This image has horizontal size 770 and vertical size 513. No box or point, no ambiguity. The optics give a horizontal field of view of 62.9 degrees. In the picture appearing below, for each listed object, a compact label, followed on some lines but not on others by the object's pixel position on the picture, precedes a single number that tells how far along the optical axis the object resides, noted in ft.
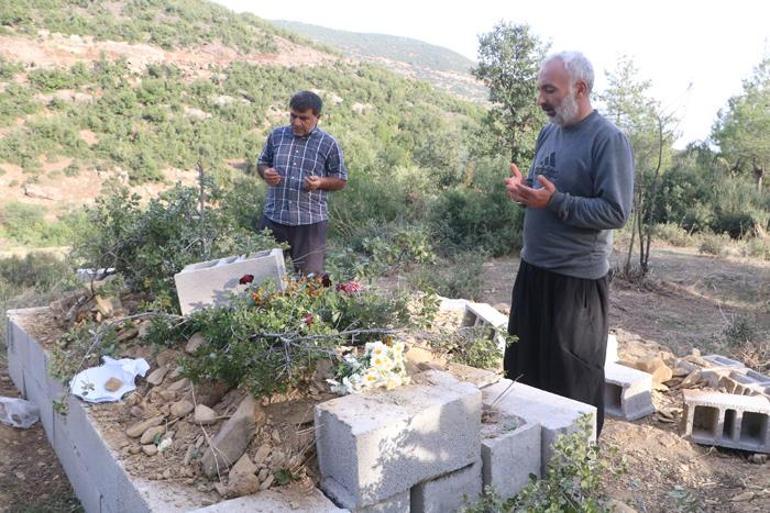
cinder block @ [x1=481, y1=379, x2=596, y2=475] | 7.80
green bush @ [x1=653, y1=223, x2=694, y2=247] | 39.35
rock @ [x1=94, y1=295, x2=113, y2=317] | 11.43
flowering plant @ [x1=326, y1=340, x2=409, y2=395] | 7.43
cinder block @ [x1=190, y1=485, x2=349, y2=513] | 6.25
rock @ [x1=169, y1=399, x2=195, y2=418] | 8.16
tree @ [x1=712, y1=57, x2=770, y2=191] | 59.77
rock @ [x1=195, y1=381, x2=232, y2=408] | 8.32
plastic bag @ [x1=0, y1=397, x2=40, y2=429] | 11.72
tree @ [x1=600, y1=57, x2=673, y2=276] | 26.45
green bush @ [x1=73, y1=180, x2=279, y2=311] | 11.80
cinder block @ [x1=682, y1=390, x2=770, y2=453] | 10.42
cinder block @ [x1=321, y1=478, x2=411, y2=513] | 6.51
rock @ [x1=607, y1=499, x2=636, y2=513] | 6.89
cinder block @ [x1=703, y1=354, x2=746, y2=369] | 13.59
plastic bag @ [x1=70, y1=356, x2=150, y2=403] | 8.80
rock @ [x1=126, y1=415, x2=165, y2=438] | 7.91
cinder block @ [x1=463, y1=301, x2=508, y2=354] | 12.37
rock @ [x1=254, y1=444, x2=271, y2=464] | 7.05
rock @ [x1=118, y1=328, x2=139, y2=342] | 10.58
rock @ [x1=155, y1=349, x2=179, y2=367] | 9.40
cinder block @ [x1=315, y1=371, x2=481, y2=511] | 6.40
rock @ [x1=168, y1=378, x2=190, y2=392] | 8.70
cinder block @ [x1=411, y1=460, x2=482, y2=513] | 7.02
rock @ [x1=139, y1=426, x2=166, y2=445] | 7.73
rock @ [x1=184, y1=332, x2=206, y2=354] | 9.10
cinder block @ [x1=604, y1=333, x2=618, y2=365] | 12.92
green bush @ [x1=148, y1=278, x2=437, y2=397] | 7.60
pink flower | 9.33
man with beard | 8.09
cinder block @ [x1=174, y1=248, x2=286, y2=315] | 9.82
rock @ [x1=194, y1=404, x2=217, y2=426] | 7.86
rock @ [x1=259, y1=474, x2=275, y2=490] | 6.73
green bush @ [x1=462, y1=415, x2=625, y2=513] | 6.15
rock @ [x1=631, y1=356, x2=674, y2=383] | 12.98
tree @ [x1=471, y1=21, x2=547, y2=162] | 60.64
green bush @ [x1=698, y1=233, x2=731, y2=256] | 35.58
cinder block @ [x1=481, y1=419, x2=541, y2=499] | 7.46
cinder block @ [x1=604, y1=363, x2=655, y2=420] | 11.32
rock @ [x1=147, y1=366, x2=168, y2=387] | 9.02
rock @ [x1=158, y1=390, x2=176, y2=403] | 8.58
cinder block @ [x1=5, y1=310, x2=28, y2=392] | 12.71
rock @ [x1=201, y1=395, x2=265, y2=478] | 7.06
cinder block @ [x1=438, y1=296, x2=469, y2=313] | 14.33
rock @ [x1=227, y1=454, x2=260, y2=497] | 6.57
